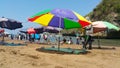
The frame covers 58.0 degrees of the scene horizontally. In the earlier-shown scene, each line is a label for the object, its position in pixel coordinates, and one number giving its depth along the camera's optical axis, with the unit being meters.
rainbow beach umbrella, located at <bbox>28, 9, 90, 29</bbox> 6.66
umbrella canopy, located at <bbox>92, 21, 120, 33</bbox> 8.24
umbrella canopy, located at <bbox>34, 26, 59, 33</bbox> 11.86
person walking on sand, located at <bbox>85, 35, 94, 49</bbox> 8.06
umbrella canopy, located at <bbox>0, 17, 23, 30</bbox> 9.01
